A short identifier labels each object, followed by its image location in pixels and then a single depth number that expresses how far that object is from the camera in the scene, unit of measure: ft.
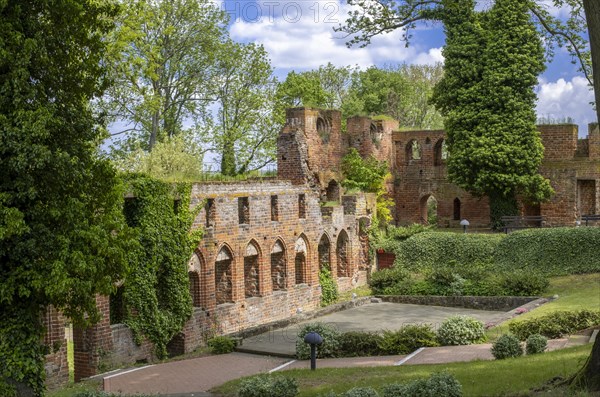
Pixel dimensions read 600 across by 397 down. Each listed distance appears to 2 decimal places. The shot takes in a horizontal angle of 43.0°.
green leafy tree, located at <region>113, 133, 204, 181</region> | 99.74
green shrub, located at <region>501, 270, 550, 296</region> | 93.35
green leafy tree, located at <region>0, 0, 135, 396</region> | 38.34
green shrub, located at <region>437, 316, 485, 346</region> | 65.05
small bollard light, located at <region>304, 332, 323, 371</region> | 54.90
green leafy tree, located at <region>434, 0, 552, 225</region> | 116.26
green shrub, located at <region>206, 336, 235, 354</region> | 69.72
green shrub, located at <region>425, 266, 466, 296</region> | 98.07
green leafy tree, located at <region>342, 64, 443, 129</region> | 179.22
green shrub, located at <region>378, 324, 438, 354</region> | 64.28
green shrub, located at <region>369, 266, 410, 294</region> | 103.30
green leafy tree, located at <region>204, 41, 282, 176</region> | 140.15
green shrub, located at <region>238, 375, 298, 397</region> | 43.75
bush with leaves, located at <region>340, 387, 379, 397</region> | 38.68
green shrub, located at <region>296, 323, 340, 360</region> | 63.87
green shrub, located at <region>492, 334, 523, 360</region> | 53.88
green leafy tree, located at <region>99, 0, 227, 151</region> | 118.93
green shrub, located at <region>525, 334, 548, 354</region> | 54.60
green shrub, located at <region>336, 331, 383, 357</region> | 64.75
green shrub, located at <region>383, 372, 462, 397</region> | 38.65
